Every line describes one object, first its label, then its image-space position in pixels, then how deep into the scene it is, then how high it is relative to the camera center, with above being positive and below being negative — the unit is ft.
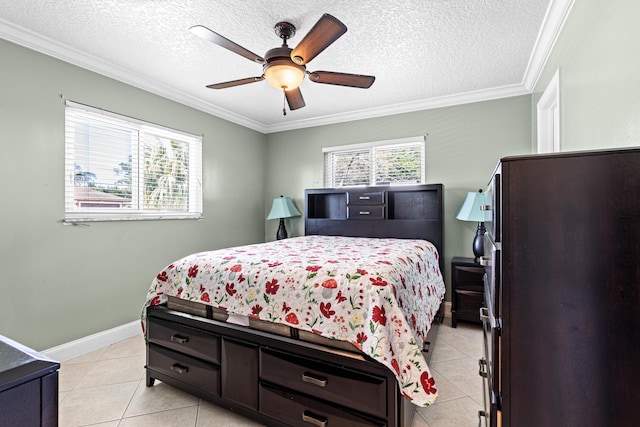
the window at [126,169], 8.68 +1.52
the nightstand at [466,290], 10.38 -2.56
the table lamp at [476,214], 10.06 +0.03
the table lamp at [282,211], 14.25 +0.18
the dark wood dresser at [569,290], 2.64 -0.69
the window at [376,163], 12.72 +2.27
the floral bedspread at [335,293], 4.67 -1.45
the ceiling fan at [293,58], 5.70 +3.35
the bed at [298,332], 4.72 -2.14
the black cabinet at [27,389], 1.75 -1.04
